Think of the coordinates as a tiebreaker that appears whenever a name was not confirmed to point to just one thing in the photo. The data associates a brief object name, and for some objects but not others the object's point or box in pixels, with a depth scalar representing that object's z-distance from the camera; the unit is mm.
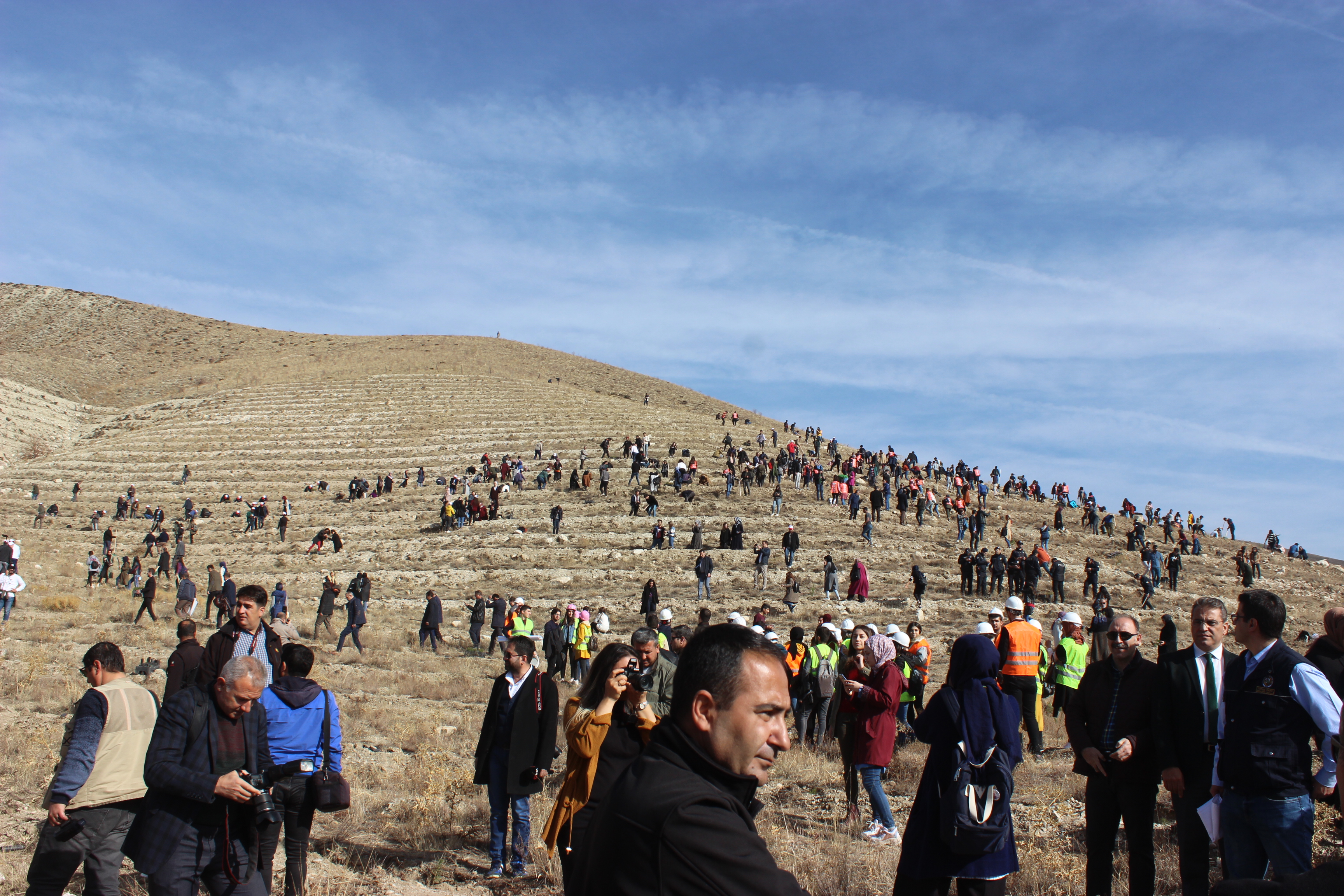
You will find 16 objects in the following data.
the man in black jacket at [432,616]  21047
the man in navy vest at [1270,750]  4312
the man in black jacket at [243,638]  6141
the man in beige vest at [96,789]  4465
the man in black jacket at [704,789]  1969
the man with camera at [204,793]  4031
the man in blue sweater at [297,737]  5410
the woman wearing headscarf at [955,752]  4281
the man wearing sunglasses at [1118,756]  5082
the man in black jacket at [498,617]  21078
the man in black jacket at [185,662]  7090
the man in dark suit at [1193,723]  4797
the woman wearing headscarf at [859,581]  27188
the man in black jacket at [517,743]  6332
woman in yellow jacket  4496
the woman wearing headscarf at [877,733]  7066
